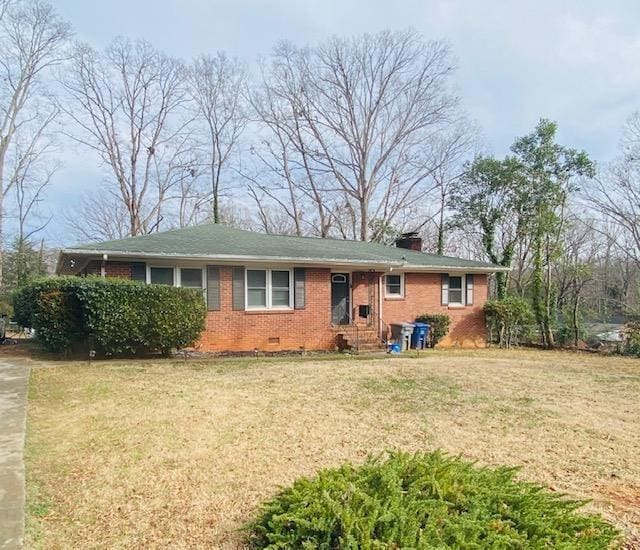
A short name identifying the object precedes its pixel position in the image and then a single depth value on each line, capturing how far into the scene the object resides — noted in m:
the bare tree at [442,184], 25.56
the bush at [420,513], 2.34
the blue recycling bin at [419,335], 15.16
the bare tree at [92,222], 33.72
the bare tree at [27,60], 23.62
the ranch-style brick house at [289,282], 11.85
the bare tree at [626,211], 17.66
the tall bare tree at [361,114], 26.58
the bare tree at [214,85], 28.33
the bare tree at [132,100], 26.47
